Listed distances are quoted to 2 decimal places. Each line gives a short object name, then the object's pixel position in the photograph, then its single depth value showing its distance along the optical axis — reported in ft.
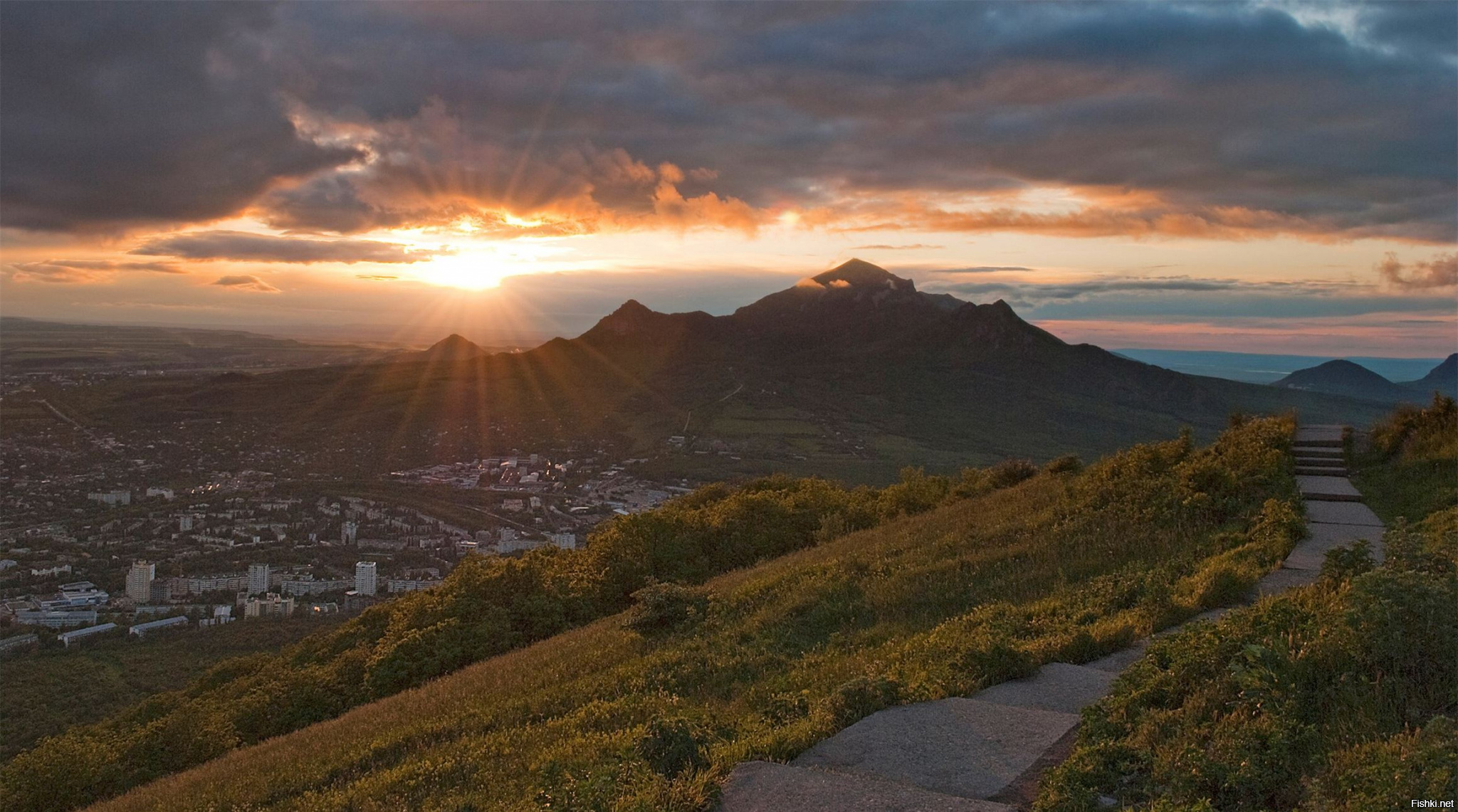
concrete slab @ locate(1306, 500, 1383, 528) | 36.88
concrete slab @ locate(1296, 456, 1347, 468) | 53.42
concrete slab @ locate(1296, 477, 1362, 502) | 43.06
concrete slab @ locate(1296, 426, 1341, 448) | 57.72
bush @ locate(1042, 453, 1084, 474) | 62.64
